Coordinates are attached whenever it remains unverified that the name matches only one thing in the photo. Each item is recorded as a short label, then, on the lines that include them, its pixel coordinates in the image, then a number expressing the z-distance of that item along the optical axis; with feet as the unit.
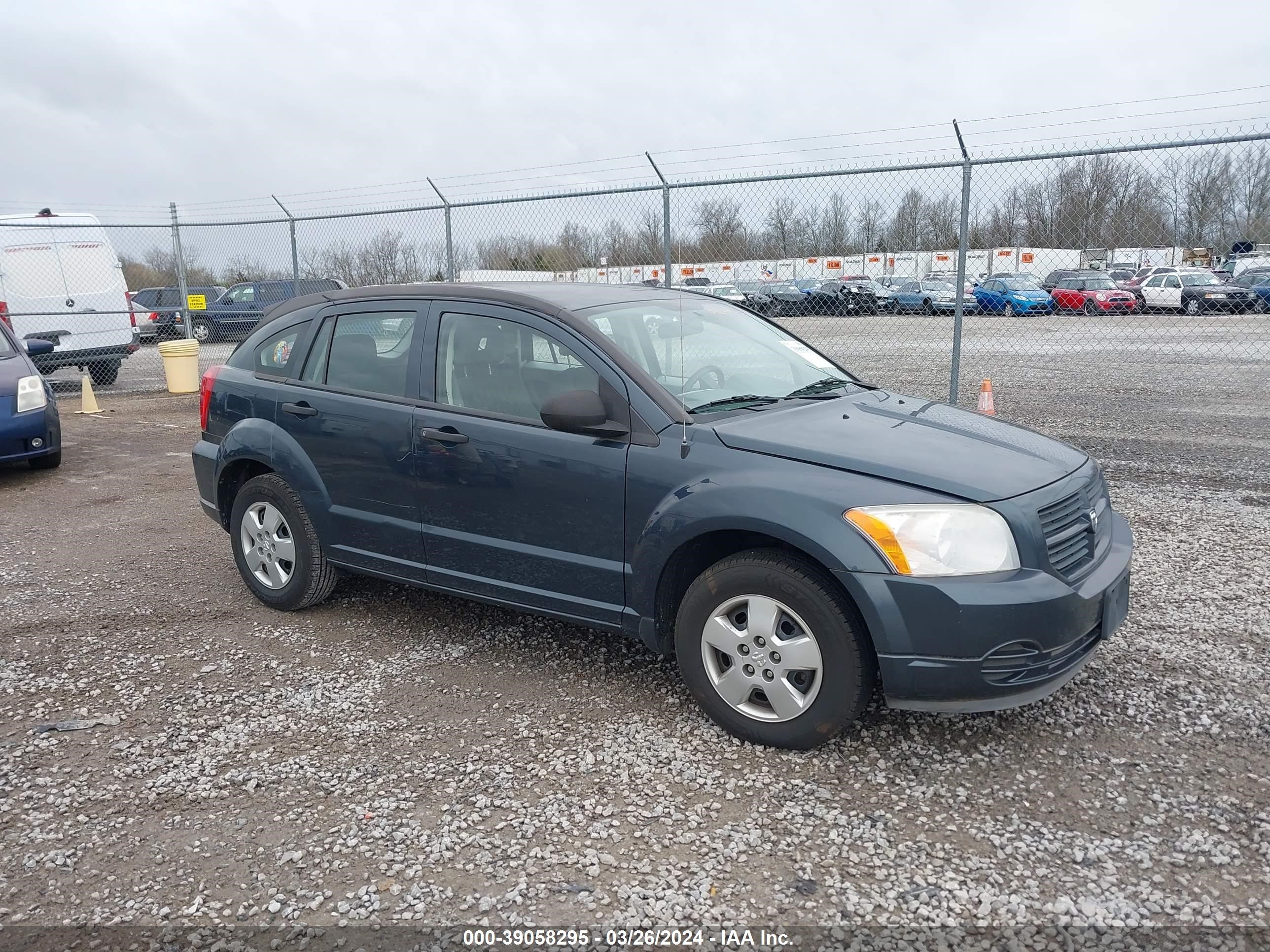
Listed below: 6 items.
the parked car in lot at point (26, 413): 25.43
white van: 43.19
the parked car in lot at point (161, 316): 72.64
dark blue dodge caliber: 10.03
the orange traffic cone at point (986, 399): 28.73
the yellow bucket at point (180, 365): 44.88
